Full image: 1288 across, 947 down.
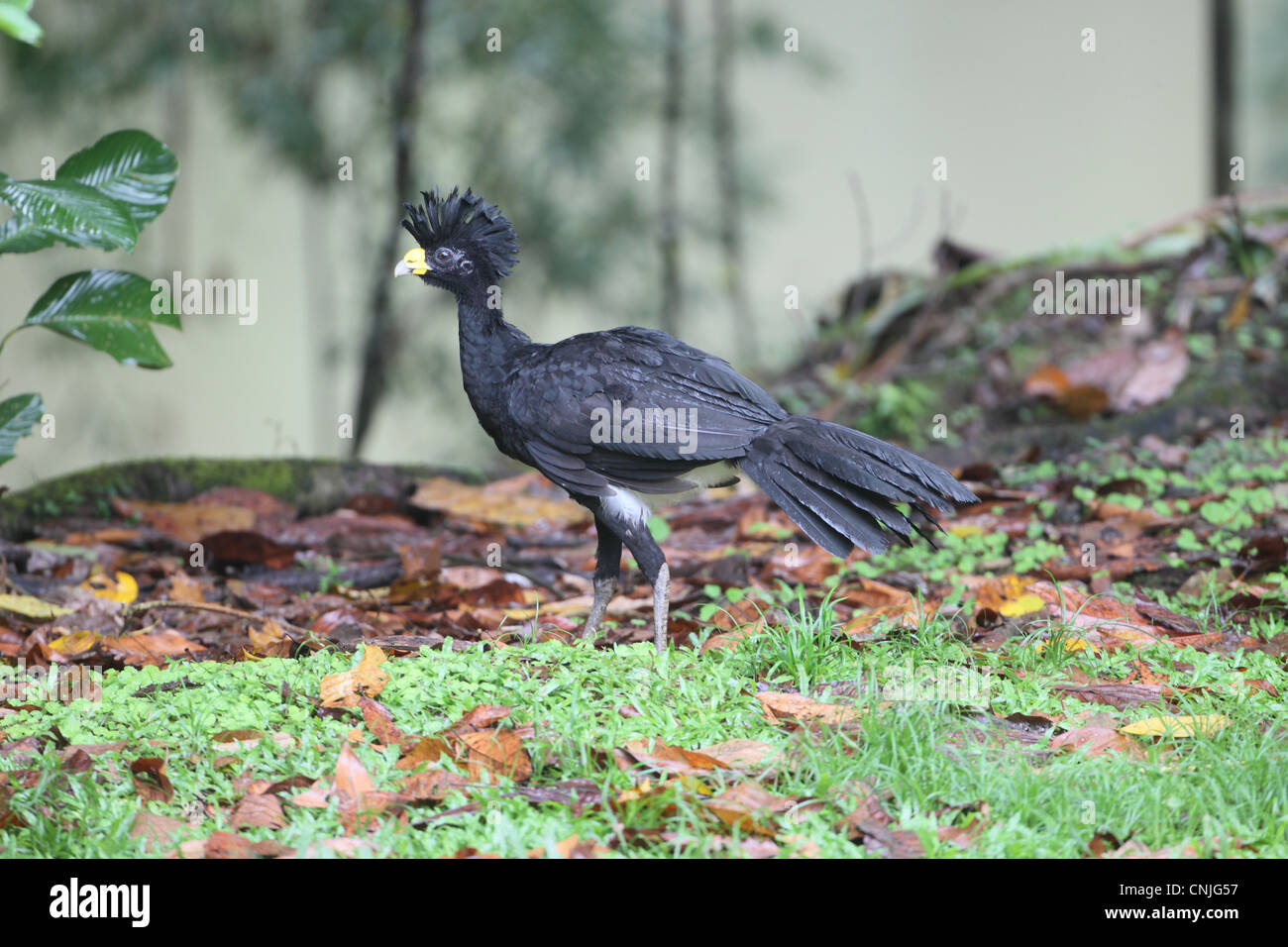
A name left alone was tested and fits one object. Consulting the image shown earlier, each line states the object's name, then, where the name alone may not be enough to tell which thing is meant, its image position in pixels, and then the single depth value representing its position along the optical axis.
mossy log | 5.70
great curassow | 3.32
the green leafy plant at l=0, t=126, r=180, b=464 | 4.08
